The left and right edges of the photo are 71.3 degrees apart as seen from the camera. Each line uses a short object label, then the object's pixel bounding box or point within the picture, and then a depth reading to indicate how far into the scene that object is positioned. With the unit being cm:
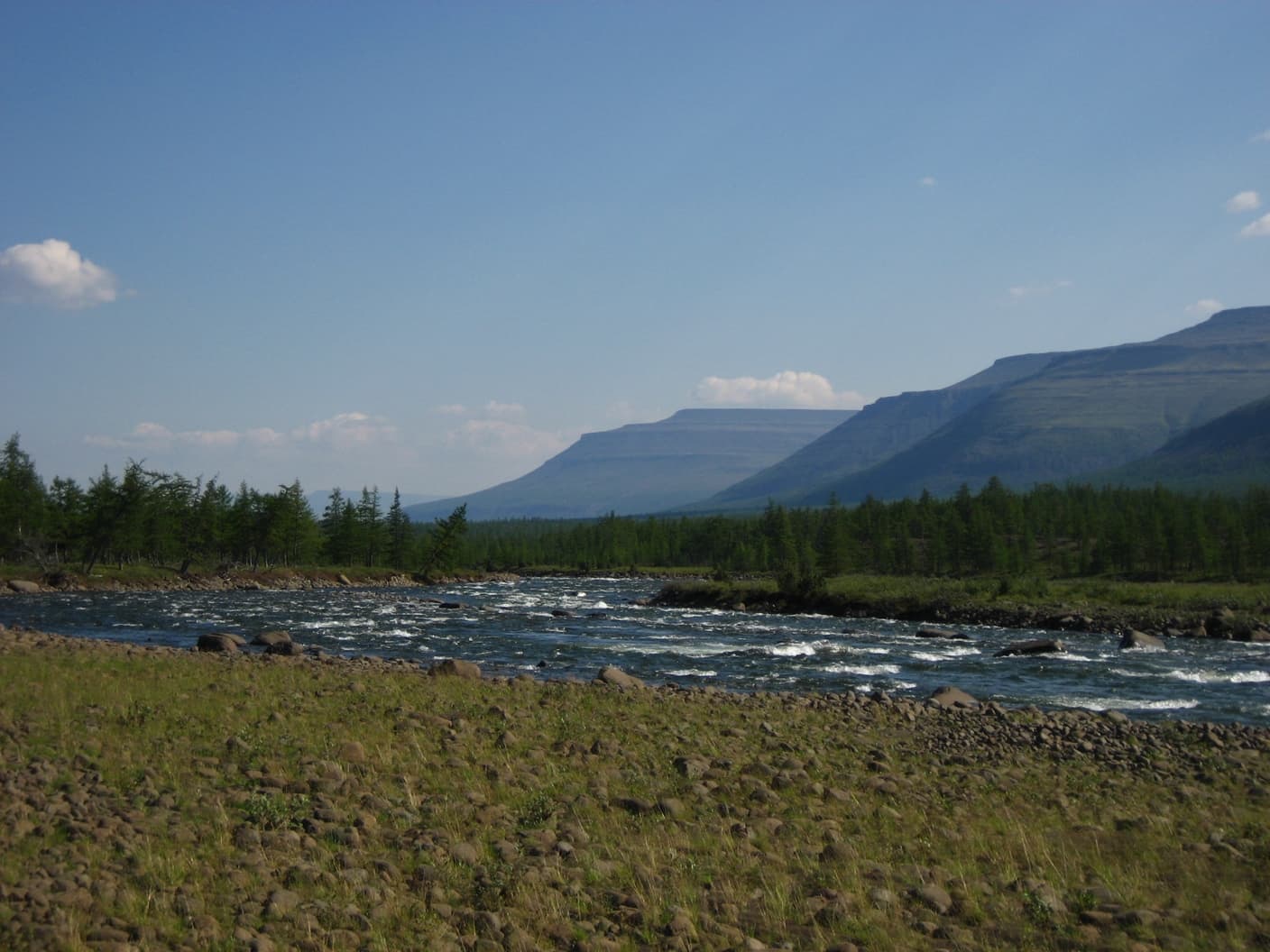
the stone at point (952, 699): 2419
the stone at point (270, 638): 3622
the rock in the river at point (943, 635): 4781
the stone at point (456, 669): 2706
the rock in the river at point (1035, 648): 4022
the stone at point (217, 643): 3372
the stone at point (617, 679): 2659
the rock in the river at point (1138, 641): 4353
